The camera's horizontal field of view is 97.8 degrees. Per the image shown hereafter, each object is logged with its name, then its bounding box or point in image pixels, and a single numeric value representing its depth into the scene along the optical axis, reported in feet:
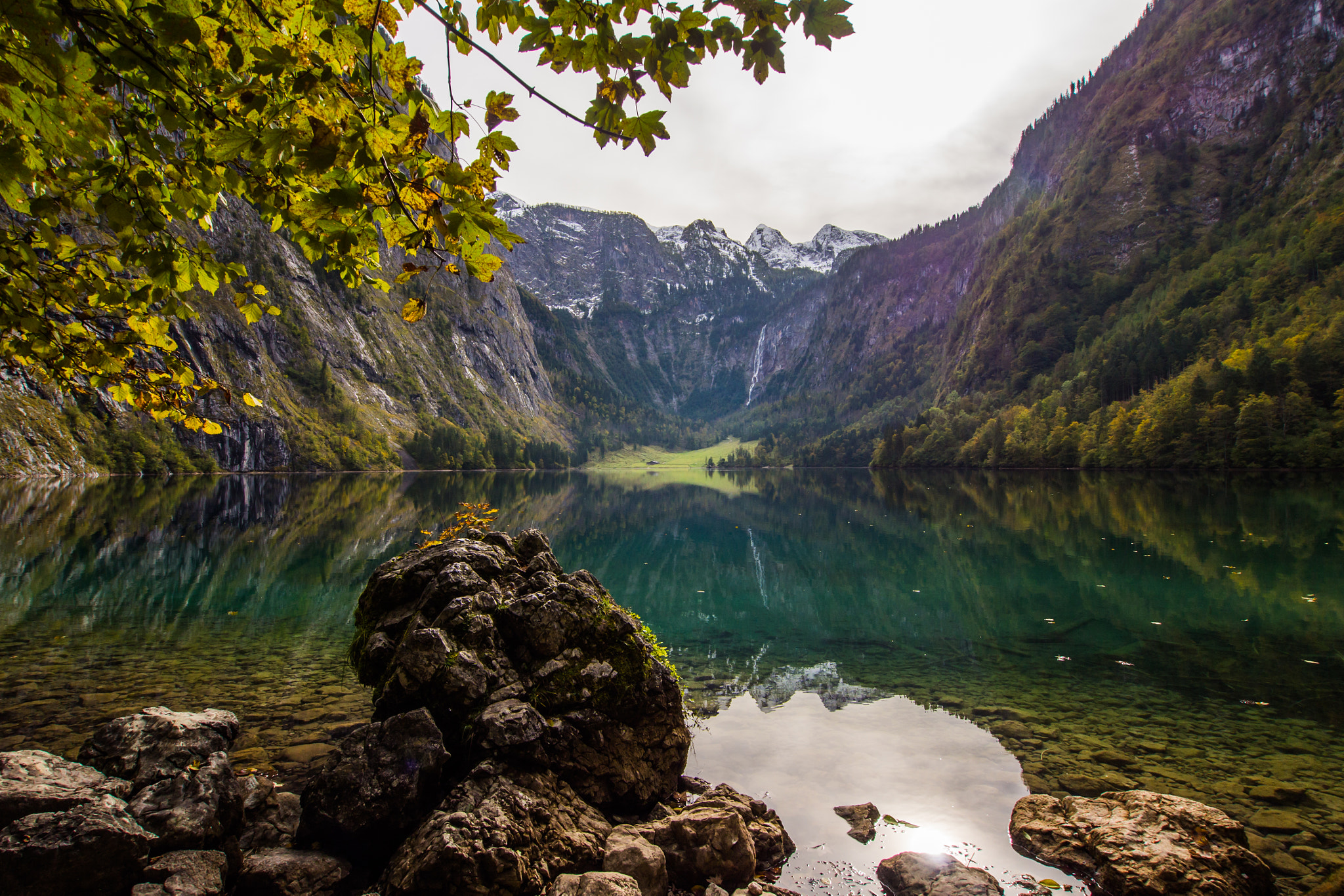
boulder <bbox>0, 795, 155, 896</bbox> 15.43
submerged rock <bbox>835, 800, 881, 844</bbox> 26.04
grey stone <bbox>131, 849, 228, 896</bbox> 16.46
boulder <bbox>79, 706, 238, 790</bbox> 21.06
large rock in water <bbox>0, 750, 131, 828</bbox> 16.99
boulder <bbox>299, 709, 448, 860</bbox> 20.76
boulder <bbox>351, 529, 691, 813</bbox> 24.35
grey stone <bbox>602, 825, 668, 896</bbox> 19.51
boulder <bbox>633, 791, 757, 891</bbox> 21.22
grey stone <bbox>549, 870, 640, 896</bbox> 17.48
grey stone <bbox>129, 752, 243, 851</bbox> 18.39
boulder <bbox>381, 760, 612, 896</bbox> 17.52
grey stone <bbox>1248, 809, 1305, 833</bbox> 25.39
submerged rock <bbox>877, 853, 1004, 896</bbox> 21.66
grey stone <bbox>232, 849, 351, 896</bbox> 18.33
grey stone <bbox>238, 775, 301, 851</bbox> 20.90
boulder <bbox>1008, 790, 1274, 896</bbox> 21.04
